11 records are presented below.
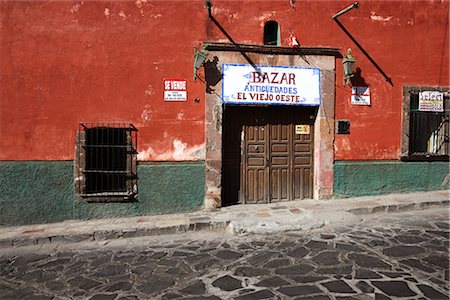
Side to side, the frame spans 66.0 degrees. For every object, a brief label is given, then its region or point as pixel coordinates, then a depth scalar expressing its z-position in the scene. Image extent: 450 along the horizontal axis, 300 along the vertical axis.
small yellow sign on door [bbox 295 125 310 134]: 7.62
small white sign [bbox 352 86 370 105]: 7.63
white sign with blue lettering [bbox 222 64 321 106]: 7.11
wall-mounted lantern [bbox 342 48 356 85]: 7.27
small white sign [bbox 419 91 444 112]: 7.93
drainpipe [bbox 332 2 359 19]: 6.94
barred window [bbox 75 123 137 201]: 6.70
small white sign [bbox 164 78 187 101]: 6.91
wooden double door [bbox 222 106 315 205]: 7.42
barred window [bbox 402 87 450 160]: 7.86
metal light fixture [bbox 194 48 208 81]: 6.65
